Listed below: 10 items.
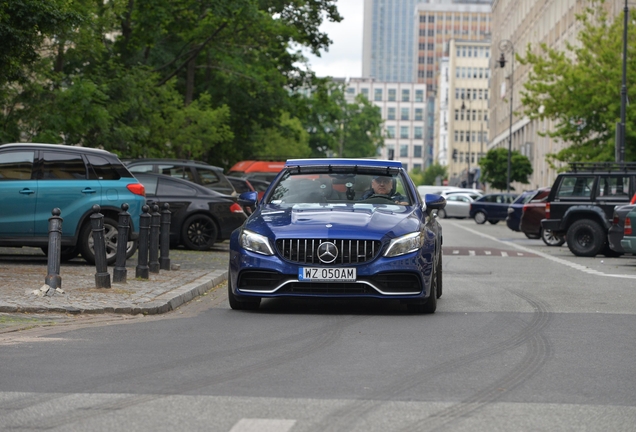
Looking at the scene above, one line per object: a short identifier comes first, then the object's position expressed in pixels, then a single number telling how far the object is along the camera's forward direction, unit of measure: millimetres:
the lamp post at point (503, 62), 71500
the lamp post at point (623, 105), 42594
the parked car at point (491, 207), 56678
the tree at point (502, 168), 82375
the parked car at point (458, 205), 67875
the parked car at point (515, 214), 39219
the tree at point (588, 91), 48344
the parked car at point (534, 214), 34969
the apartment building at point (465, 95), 184000
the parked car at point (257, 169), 40844
